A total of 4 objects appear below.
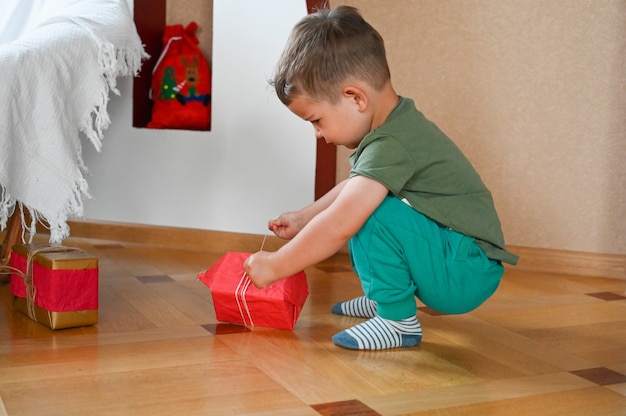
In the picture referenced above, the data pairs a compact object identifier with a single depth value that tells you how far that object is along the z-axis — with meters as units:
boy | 1.17
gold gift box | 1.27
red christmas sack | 2.10
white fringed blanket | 1.37
